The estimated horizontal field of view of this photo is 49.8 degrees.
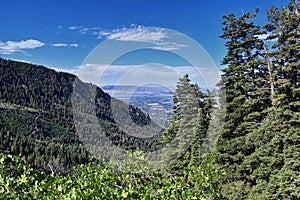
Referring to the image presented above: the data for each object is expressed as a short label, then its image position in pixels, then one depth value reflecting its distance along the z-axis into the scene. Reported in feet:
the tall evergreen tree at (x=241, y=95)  59.41
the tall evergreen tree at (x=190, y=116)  79.05
